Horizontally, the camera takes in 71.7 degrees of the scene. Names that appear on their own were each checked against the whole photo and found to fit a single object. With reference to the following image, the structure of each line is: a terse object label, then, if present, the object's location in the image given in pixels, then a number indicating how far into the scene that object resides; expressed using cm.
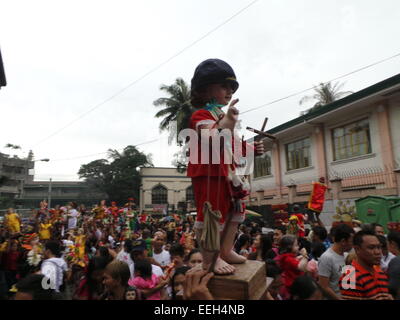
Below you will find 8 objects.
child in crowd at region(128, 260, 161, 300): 318
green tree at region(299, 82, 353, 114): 1841
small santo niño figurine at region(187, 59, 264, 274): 173
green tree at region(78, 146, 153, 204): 3247
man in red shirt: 219
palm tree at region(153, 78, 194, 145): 2038
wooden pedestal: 162
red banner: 700
